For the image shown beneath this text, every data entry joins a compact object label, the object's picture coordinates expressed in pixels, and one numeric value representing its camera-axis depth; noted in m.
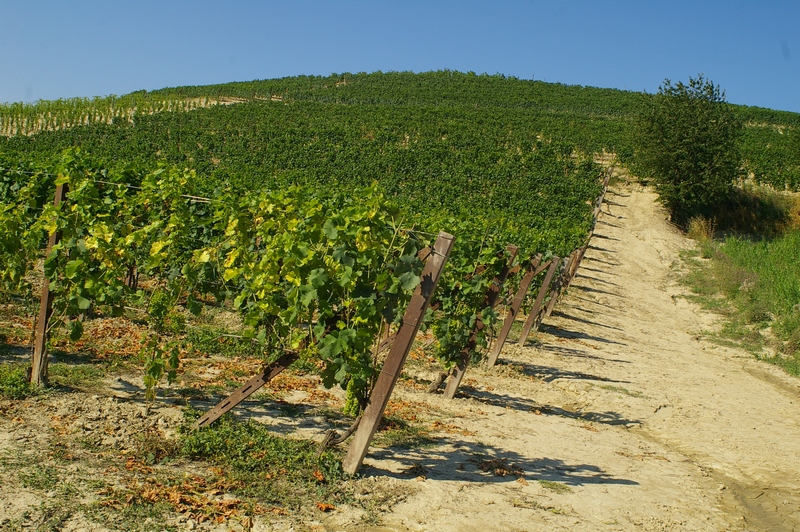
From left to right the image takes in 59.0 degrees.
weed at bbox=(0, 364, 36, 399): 5.80
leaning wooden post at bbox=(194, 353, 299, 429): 5.54
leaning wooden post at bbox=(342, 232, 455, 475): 5.15
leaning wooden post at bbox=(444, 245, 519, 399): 8.52
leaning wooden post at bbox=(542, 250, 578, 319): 15.73
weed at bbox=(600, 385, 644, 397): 10.55
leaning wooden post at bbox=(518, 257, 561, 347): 12.83
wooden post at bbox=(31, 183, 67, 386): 6.04
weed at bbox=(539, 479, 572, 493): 5.82
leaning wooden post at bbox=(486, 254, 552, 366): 11.07
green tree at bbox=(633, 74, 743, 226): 35.41
